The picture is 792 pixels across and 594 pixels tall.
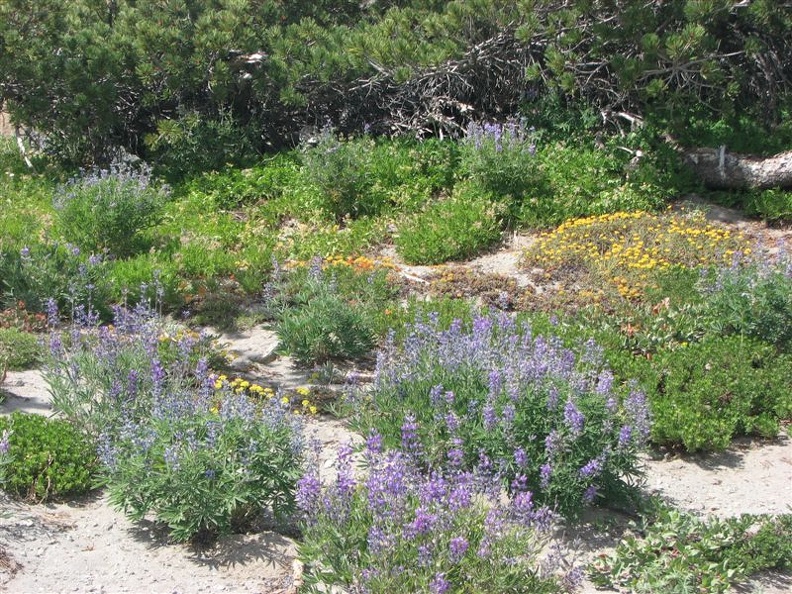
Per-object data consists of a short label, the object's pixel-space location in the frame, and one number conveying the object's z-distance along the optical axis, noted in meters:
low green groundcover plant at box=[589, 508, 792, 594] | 4.52
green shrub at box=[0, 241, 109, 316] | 7.63
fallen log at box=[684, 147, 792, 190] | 10.64
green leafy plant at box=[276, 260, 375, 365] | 7.02
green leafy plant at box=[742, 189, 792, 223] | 10.27
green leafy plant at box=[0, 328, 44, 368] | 6.62
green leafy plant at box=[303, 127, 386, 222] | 10.54
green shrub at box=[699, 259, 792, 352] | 7.07
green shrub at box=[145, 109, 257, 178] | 11.86
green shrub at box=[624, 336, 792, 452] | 5.96
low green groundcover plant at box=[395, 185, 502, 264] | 9.45
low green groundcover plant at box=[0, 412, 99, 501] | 4.99
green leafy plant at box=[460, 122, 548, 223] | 10.34
